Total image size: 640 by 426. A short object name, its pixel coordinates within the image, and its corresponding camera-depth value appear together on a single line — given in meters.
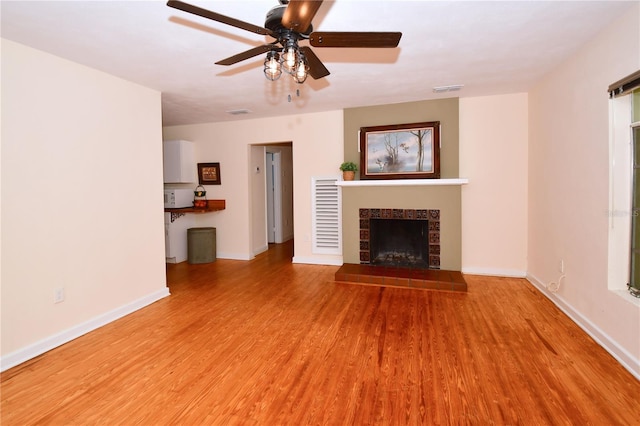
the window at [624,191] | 2.38
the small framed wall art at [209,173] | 5.82
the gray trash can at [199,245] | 5.54
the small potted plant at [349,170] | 4.79
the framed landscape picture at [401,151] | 4.51
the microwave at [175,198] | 5.53
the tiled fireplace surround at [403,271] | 4.02
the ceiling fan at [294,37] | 1.53
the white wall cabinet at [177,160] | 5.65
